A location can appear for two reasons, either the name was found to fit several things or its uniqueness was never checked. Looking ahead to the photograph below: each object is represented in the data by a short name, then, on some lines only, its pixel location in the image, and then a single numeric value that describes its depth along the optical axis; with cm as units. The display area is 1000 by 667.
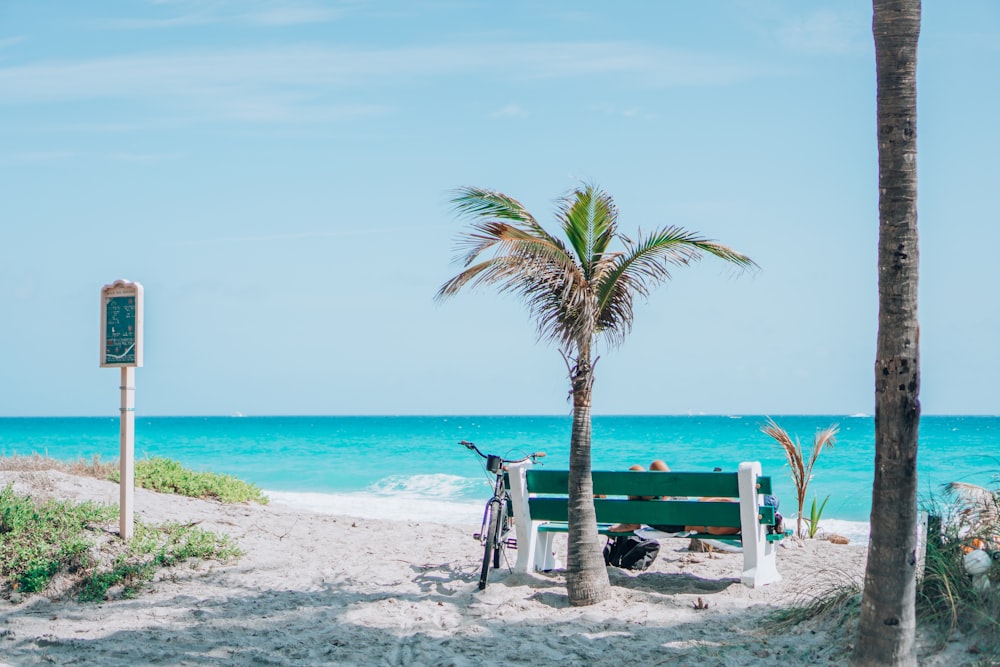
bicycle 752
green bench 732
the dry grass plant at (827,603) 601
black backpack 803
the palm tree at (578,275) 690
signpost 907
